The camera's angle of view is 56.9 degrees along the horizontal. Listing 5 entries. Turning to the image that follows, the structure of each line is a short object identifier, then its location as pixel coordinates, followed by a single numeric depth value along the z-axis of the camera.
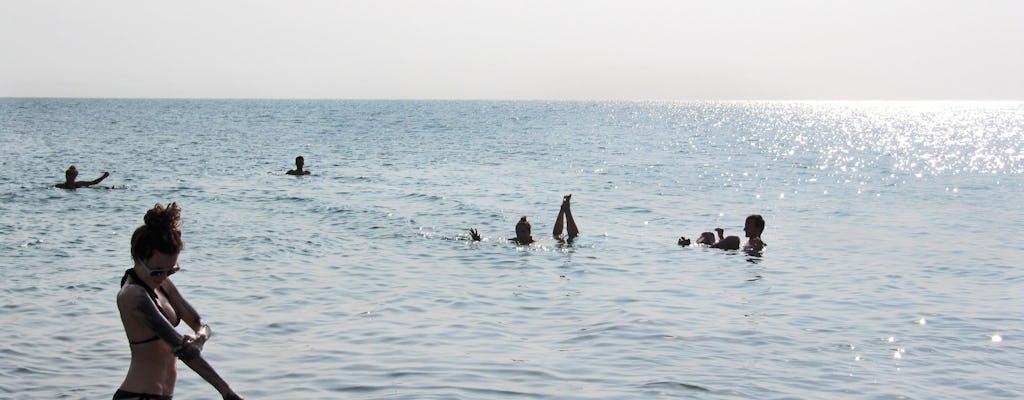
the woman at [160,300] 5.16
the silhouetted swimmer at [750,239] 19.59
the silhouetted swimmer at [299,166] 38.34
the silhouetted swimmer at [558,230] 20.48
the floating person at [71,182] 30.36
